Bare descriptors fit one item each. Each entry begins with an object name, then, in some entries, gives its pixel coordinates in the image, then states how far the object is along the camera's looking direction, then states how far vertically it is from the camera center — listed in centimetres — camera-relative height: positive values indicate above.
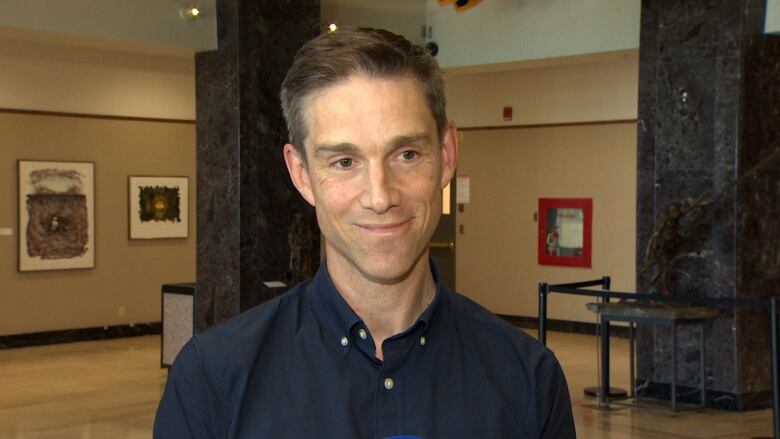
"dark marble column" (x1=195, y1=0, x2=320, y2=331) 1169 +43
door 1841 -48
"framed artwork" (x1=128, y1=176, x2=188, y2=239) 1642 -2
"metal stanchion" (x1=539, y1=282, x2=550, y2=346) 914 -79
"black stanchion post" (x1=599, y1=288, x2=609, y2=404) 1117 -145
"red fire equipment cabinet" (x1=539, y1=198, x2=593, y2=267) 1662 -31
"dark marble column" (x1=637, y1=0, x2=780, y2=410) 1058 +38
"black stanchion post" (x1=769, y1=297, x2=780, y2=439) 766 -106
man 185 -19
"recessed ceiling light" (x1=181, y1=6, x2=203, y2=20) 1182 +194
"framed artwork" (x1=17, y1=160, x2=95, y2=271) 1523 -14
